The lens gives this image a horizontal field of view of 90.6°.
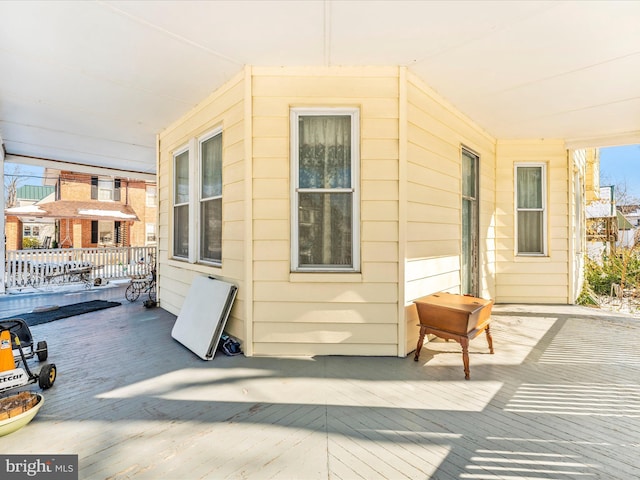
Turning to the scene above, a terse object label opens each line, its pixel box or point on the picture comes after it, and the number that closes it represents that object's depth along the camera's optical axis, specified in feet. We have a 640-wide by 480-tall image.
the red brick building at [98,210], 49.74
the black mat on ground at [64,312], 15.20
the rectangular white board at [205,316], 10.77
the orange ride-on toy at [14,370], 7.52
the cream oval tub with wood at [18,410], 6.29
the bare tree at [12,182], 58.08
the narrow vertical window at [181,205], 15.46
